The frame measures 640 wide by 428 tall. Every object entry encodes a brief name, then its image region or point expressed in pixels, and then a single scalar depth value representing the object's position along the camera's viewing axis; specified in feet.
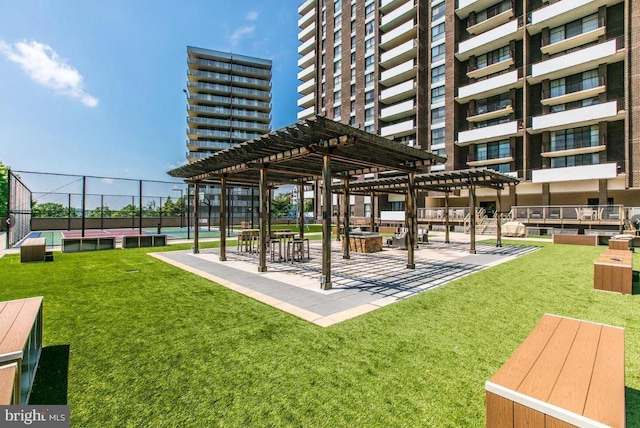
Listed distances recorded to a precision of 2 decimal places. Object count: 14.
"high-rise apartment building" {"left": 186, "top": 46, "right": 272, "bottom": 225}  219.20
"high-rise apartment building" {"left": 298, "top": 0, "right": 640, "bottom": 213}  82.79
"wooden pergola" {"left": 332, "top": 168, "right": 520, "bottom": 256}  32.50
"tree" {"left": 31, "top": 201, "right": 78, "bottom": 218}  89.97
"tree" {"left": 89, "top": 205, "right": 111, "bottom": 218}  93.17
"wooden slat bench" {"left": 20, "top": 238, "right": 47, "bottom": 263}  33.60
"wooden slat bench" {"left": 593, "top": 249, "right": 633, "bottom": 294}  21.93
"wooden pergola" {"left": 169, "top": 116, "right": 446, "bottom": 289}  22.25
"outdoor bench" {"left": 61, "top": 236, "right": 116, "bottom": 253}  44.06
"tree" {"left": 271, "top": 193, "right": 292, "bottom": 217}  229.60
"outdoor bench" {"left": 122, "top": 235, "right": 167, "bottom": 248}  49.14
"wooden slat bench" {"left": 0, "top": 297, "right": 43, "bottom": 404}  7.80
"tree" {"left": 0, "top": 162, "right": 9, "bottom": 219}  129.38
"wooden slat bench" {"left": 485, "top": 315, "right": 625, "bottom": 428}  5.75
